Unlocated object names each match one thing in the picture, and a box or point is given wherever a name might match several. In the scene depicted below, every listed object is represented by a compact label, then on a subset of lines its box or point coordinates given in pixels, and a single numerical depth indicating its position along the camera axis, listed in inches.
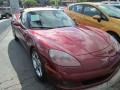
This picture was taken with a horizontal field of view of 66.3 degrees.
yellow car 103.6
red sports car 55.9
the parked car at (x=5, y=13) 444.1
